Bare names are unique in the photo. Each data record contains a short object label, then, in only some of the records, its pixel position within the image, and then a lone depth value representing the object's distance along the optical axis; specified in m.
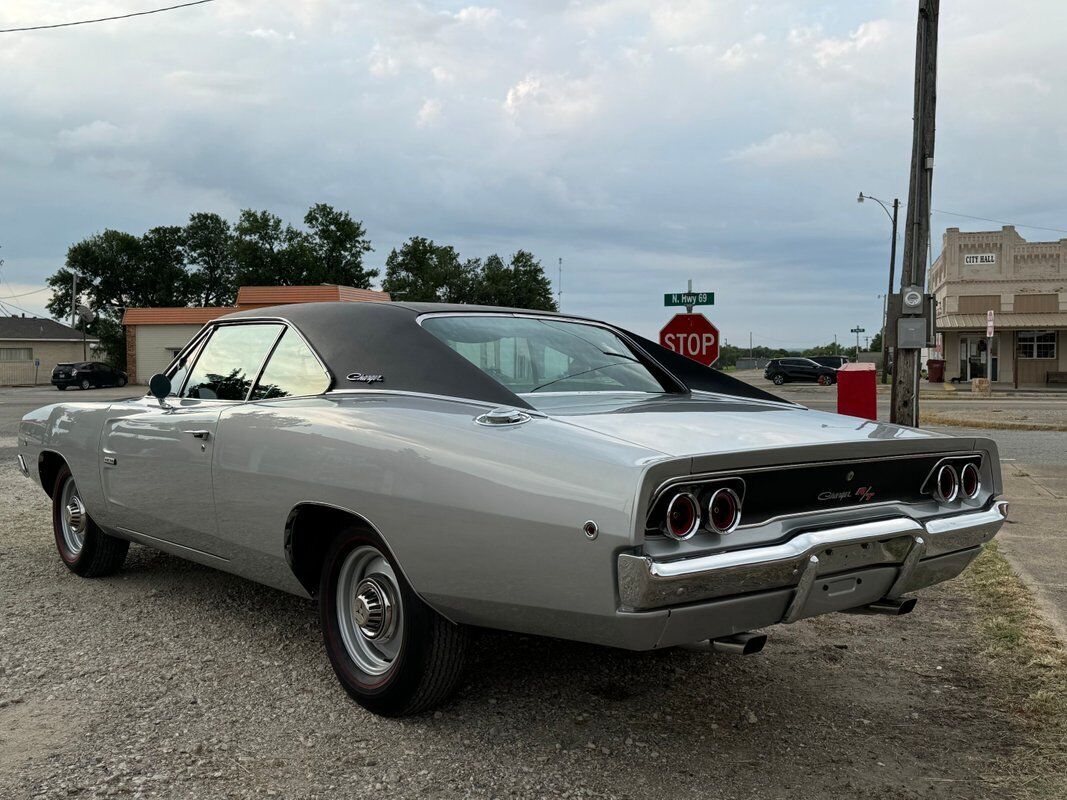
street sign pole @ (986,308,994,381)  25.97
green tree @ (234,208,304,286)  69.75
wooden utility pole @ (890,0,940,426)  10.68
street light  38.53
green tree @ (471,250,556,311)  70.62
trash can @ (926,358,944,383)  42.34
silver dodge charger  2.73
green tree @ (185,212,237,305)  75.38
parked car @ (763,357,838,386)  46.62
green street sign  9.84
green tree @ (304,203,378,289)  70.50
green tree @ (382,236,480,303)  69.94
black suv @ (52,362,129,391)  46.94
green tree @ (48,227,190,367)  73.00
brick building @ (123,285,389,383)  50.97
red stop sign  9.69
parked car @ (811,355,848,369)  49.00
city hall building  41.41
